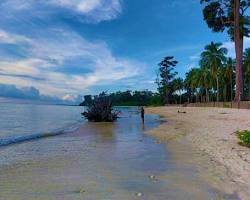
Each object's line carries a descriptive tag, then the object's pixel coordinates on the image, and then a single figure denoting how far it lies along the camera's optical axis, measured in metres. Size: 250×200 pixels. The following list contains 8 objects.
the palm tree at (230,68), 43.40
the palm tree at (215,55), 41.92
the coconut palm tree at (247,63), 36.35
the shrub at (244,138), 6.48
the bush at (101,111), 21.21
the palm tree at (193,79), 52.80
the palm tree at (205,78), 47.40
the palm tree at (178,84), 66.61
